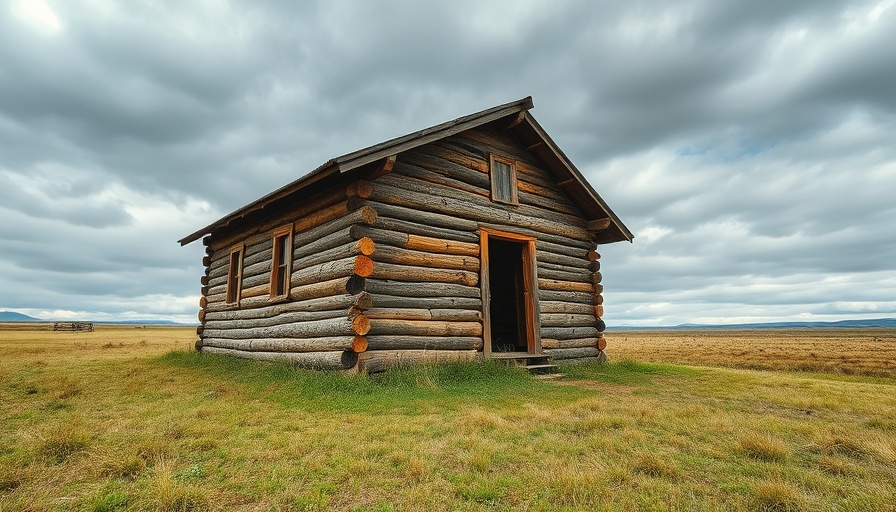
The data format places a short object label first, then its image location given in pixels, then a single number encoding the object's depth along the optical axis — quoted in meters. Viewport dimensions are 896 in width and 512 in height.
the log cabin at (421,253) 8.97
